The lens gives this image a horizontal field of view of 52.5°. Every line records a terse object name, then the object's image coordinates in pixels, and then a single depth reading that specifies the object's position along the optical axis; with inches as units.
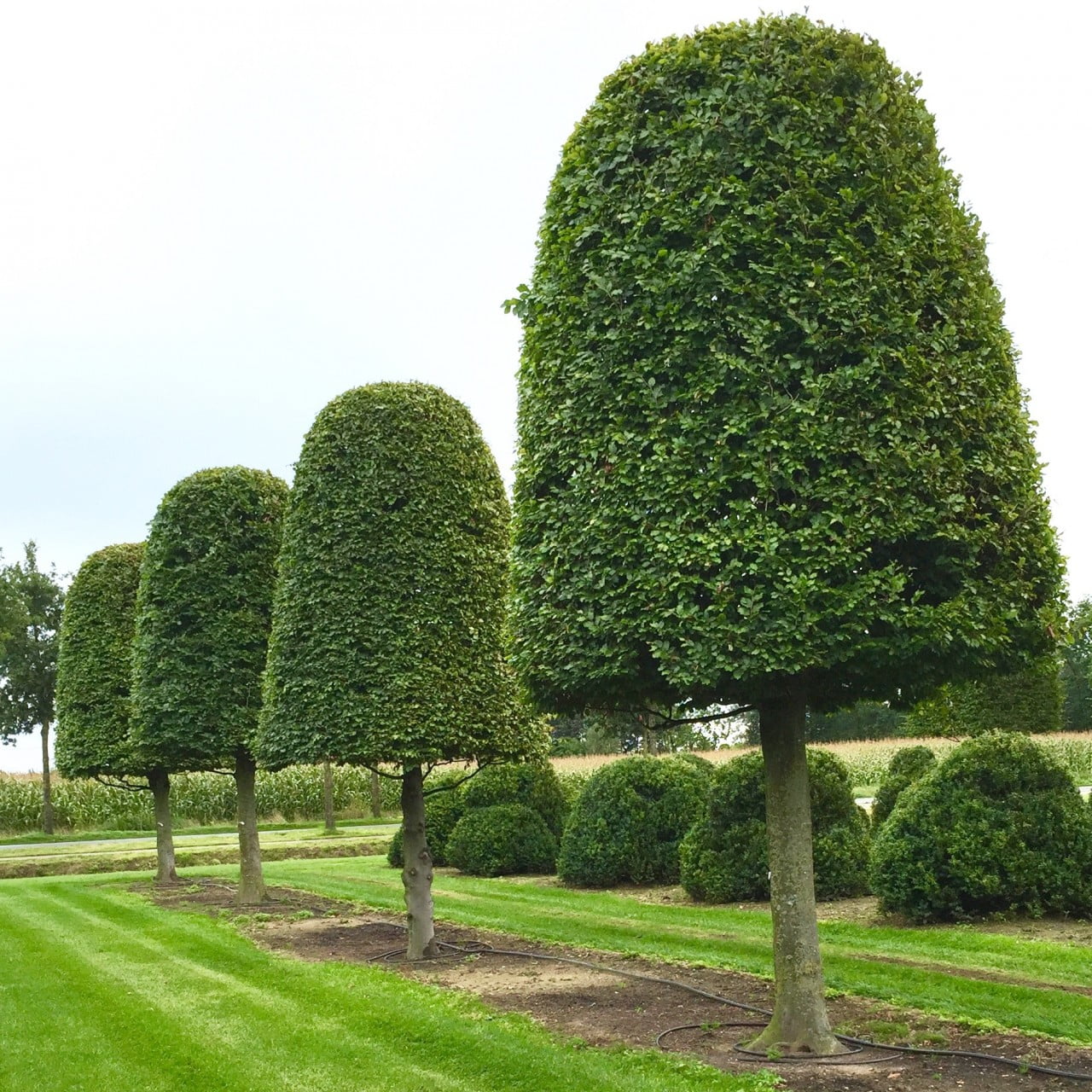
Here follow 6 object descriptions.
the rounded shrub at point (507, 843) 736.3
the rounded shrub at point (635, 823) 634.8
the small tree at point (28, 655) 1285.7
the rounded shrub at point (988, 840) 434.3
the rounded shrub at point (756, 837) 525.3
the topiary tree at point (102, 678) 789.9
